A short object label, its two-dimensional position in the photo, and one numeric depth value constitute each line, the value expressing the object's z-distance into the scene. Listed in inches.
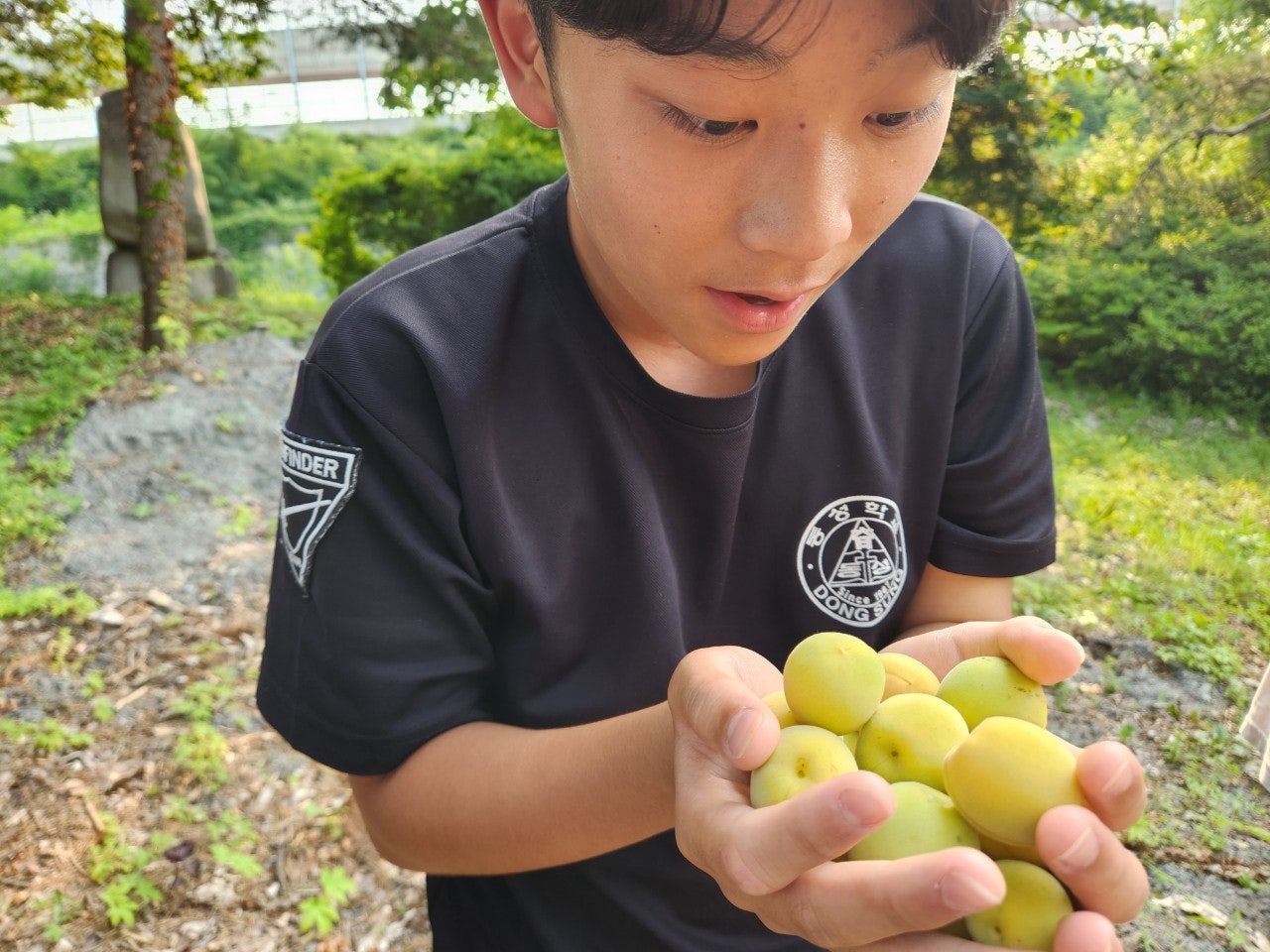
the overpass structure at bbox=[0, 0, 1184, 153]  764.6
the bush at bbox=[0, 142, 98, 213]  737.0
